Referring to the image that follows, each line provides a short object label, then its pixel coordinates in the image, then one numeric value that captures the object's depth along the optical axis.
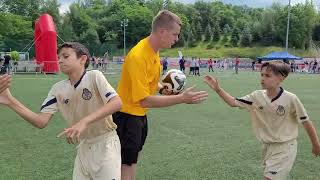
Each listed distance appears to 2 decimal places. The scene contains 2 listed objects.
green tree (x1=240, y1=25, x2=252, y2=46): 101.12
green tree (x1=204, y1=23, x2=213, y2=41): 109.25
